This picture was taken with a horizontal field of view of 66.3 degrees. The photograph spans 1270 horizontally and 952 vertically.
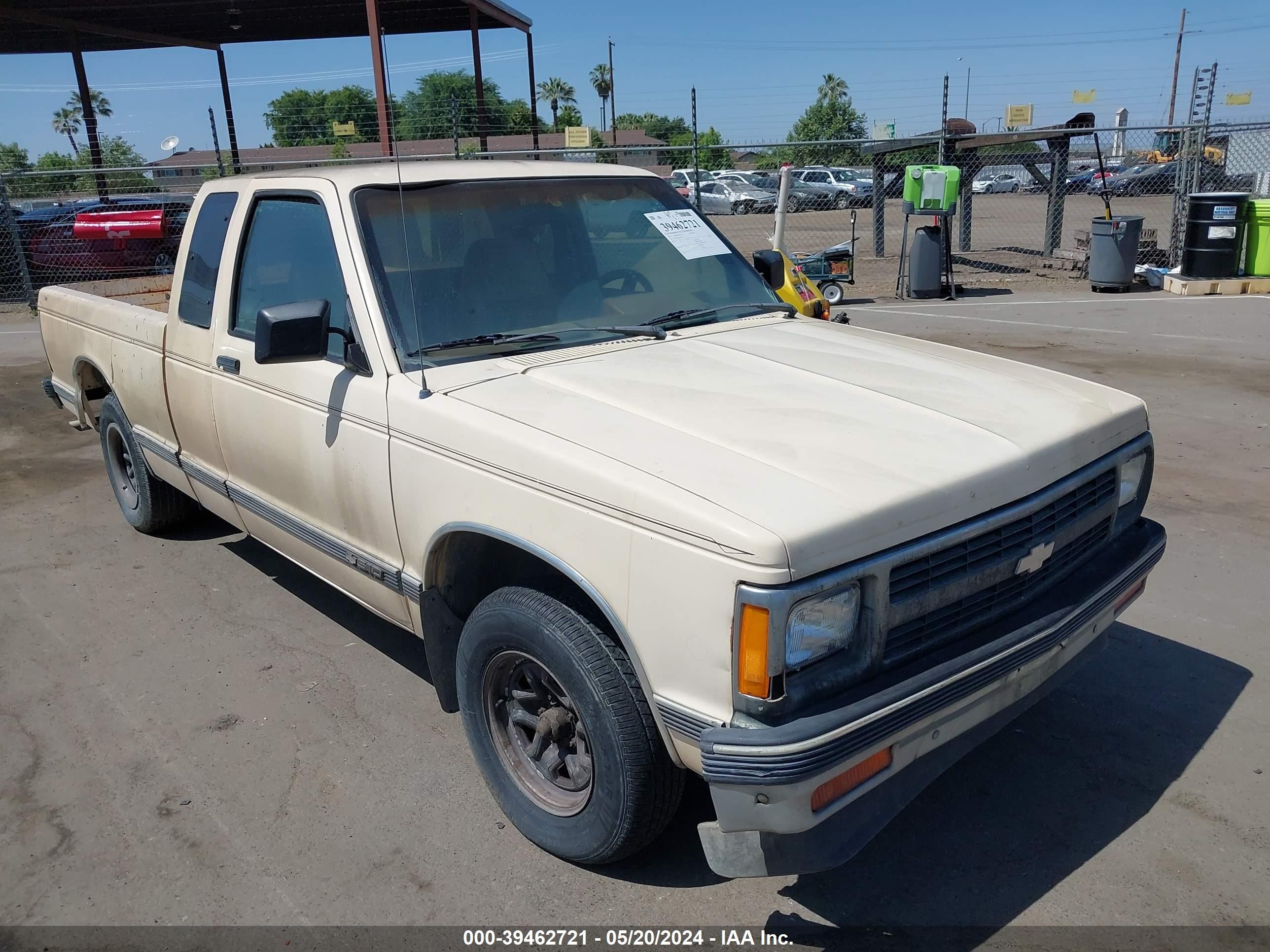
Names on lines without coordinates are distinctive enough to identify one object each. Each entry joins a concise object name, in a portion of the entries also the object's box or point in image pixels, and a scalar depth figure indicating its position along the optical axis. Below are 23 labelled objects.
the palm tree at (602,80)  90.06
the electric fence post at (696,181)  11.87
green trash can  12.93
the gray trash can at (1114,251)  13.24
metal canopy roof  18.84
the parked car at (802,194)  33.06
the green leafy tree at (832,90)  74.12
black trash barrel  12.87
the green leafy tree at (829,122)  62.47
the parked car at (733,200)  30.48
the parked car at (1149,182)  31.48
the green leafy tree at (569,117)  65.88
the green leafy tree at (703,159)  38.52
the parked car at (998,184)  43.78
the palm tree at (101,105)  61.61
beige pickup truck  2.25
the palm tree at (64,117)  67.06
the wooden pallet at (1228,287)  13.05
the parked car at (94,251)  14.25
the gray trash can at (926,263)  13.70
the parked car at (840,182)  34.00
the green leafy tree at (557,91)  85.03
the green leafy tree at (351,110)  37.44
